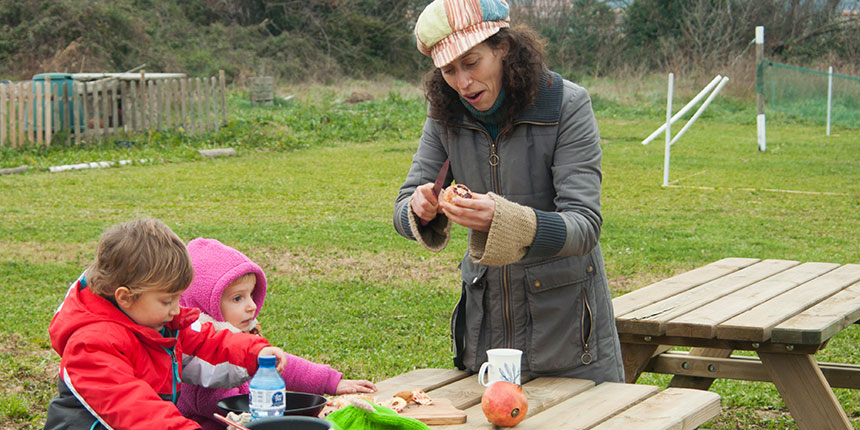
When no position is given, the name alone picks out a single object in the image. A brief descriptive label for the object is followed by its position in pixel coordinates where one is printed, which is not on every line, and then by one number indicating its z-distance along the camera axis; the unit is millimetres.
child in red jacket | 2240
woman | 2693
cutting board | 2559
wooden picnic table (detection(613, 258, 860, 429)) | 3578
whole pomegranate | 2449
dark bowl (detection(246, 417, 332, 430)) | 2107
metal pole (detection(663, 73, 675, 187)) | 12367
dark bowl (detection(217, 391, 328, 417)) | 2420
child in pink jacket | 2797
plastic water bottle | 2285
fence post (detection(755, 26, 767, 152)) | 18141
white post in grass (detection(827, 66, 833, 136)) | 21531
